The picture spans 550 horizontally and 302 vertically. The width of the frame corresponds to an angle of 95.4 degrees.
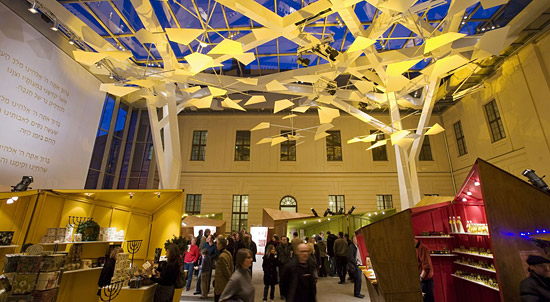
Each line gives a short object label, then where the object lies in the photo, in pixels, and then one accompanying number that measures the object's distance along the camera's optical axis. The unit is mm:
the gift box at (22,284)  2604
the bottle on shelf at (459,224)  5058
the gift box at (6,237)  3785
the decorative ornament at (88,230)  4594
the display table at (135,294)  3789
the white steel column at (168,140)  8336
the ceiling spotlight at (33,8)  6020
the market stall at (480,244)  3334
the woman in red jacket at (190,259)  6062
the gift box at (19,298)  2576
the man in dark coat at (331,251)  8289
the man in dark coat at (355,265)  5637
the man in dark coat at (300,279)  2498
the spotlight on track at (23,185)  5509
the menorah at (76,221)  4668
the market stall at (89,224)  4141
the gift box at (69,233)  4363
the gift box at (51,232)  4199
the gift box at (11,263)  2646
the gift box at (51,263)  2809
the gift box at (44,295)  2711
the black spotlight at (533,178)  5527
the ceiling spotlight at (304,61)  6941
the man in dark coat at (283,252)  5605
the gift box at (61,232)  4258
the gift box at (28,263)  2670
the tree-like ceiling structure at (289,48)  4500
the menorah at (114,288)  3870
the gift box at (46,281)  2752
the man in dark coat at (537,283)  2539
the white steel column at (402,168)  8672
